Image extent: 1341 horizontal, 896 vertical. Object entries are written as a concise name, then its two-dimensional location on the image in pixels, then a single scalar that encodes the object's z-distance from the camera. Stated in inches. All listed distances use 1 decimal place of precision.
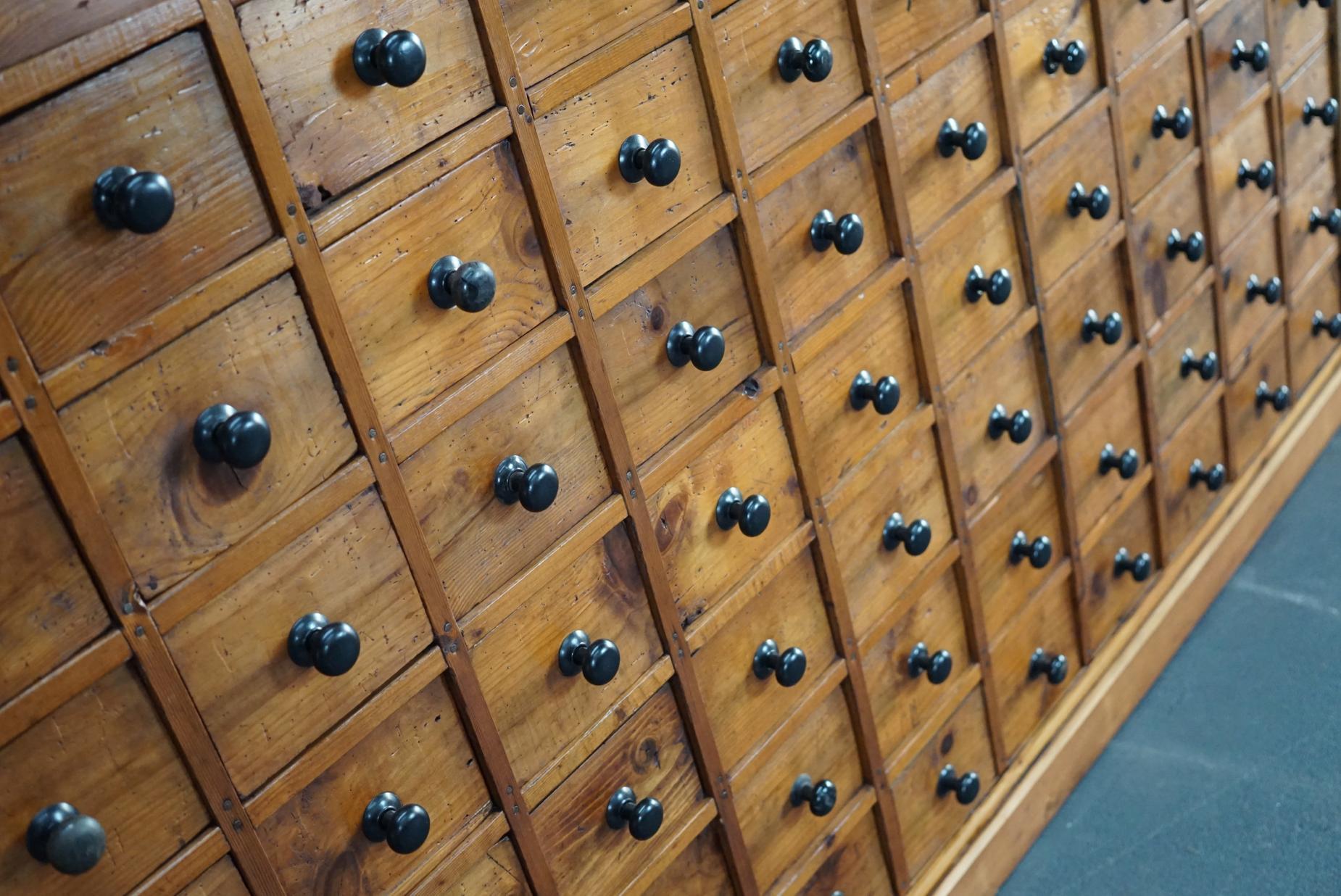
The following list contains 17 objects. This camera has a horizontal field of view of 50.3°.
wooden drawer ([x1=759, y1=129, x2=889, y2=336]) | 65.2
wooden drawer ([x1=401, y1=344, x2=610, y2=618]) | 52.6
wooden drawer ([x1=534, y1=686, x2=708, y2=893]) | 59.7
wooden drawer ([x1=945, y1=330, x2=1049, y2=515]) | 78.5
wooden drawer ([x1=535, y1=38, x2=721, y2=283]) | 55.0
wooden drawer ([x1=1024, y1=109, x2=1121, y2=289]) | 81.0
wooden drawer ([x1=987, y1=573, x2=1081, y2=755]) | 86.0
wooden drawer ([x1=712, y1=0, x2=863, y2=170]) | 61.5
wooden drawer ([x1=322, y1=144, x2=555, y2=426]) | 48.9
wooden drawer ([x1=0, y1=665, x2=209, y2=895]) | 41.8
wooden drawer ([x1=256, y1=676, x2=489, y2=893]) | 49.8
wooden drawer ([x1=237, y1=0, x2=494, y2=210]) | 45.1
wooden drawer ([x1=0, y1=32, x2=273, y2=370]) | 39.7
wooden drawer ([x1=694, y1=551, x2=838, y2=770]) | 66.1
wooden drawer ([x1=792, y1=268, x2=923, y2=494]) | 68.1
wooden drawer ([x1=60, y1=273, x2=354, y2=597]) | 42.7
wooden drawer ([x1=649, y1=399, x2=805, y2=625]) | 62.5
